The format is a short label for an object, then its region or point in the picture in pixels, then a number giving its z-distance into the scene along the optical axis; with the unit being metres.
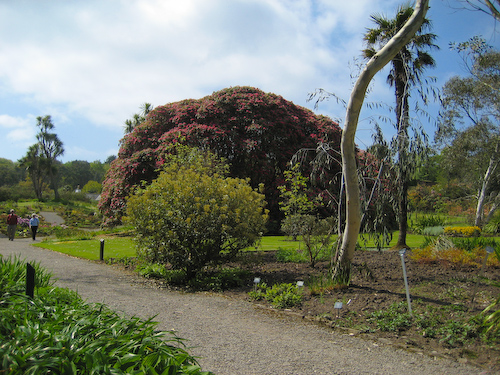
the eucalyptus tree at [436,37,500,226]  21.88
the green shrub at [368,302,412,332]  4.92
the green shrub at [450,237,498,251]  9.88
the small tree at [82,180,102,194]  68.25
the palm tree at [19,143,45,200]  53.84
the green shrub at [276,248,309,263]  10.53
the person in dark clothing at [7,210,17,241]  19.42
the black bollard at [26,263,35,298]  3.84
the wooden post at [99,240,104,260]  12.26
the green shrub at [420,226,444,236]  18.97
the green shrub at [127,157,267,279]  8.11
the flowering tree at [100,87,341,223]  18.97
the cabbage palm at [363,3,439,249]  12.09
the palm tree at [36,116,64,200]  58.72
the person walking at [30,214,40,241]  20.48
